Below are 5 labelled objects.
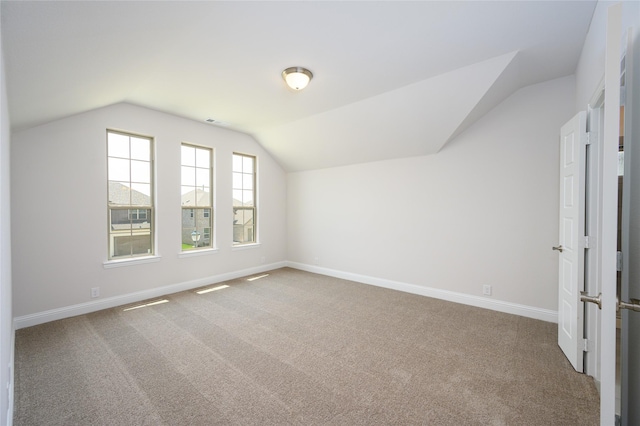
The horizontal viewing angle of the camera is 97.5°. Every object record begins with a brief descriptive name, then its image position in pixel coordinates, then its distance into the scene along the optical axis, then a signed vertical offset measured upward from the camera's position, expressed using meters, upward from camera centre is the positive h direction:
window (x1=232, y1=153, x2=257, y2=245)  5.58 +0.23
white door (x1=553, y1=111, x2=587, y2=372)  2.33 -0.25
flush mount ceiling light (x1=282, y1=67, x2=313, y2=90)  2.93 +1.41
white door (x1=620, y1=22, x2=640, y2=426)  1.19 -0.11
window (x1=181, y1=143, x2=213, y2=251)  4.79 +0.22
